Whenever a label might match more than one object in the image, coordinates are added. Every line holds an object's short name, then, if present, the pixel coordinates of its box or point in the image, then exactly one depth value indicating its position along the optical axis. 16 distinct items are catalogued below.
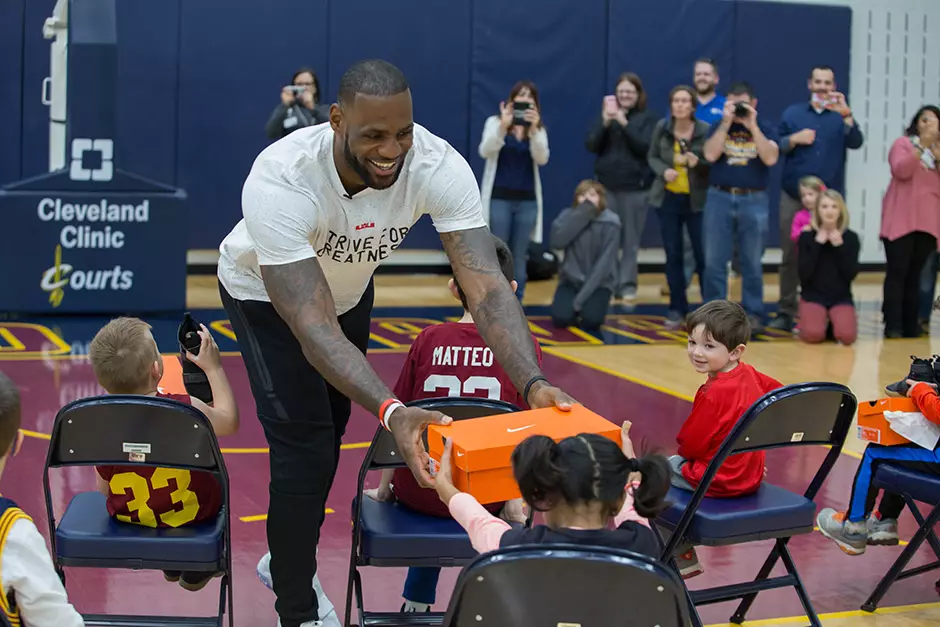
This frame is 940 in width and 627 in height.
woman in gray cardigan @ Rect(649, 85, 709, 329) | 10.13
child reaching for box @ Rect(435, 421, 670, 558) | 2.61
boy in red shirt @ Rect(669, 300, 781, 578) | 4.01
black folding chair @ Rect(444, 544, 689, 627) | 2.41
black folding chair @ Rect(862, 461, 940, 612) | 4.24
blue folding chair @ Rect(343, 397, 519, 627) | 3.54
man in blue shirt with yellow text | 9.66
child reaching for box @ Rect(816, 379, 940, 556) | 4.41
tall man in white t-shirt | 3.14
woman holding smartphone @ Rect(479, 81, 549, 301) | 10.36
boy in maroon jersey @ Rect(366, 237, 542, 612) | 4.02
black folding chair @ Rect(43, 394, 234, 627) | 3.46
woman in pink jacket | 9.84
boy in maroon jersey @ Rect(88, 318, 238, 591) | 3.66
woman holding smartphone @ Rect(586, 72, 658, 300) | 11.12
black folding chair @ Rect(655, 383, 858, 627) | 3.71
